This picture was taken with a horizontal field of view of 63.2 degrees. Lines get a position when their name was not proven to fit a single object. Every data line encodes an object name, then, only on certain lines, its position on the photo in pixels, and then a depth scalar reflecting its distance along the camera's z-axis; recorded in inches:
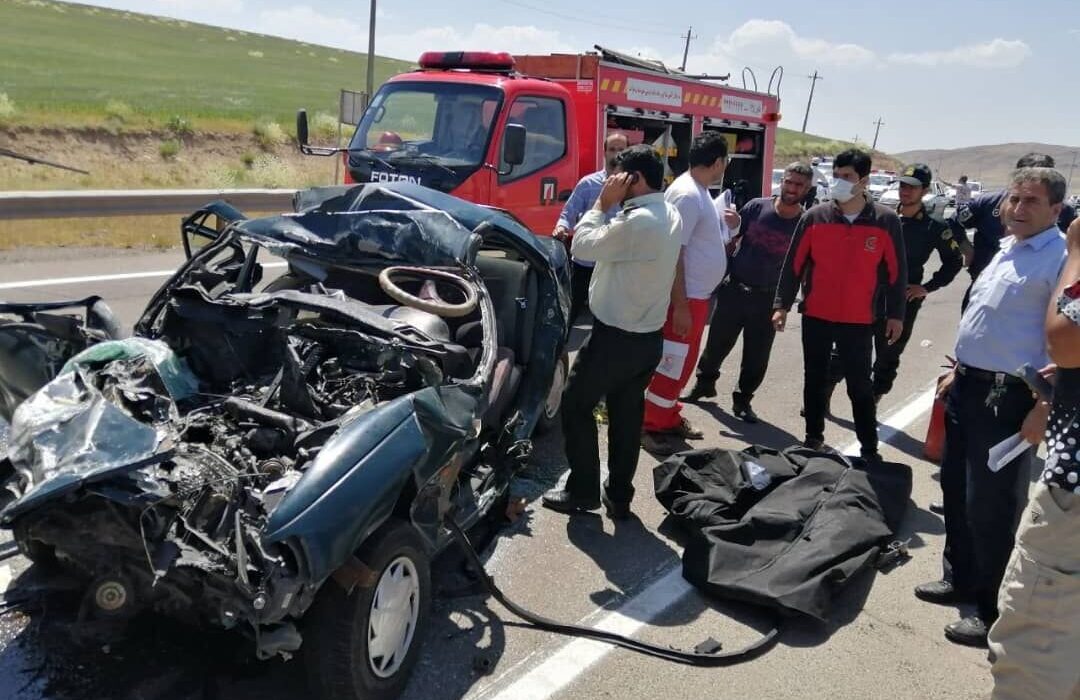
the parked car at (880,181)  1290.6
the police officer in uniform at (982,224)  242.7
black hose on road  134.3
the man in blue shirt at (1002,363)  138.7
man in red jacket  210.7
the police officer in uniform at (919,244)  241.9
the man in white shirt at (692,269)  216.2
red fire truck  305.1
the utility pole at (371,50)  555.5
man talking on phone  167.8
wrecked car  98.5
